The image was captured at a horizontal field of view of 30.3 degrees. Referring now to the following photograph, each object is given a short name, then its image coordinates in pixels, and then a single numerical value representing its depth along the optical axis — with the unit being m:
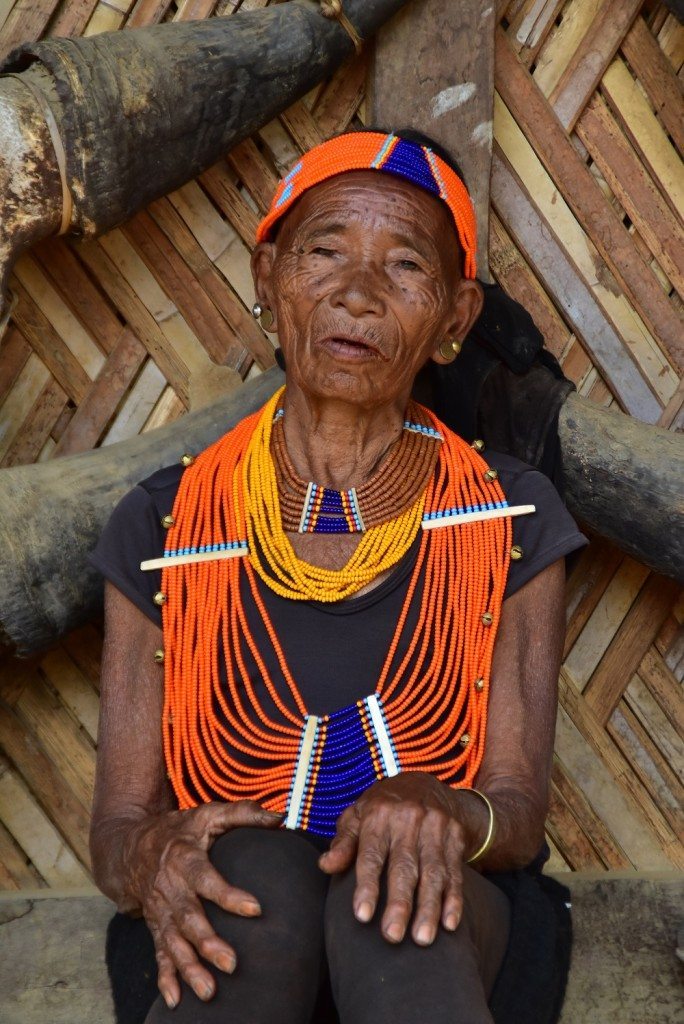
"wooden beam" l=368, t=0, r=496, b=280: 3.02
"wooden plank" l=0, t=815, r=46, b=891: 2.93
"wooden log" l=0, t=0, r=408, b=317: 2.58
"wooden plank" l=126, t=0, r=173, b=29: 2.92
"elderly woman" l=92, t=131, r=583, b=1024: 2.01
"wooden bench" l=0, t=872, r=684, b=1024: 2.29
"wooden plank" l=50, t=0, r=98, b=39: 2.90
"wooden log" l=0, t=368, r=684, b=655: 2.55
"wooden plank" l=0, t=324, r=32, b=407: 2.95
